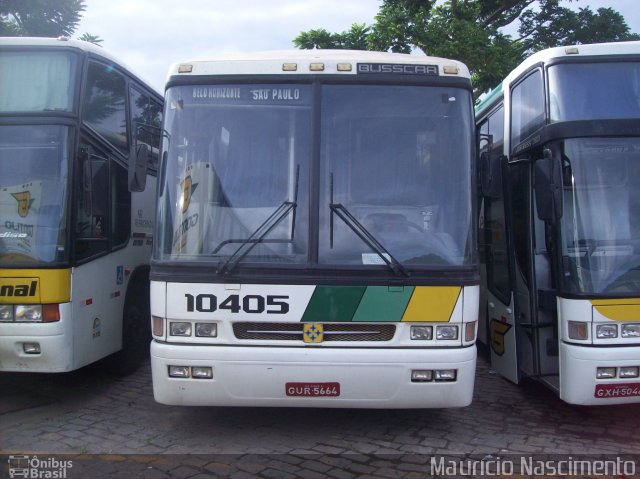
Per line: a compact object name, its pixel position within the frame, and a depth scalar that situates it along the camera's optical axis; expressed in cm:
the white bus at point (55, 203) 551
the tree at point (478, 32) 1371
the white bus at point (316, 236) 483
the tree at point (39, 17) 1370
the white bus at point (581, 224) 511
